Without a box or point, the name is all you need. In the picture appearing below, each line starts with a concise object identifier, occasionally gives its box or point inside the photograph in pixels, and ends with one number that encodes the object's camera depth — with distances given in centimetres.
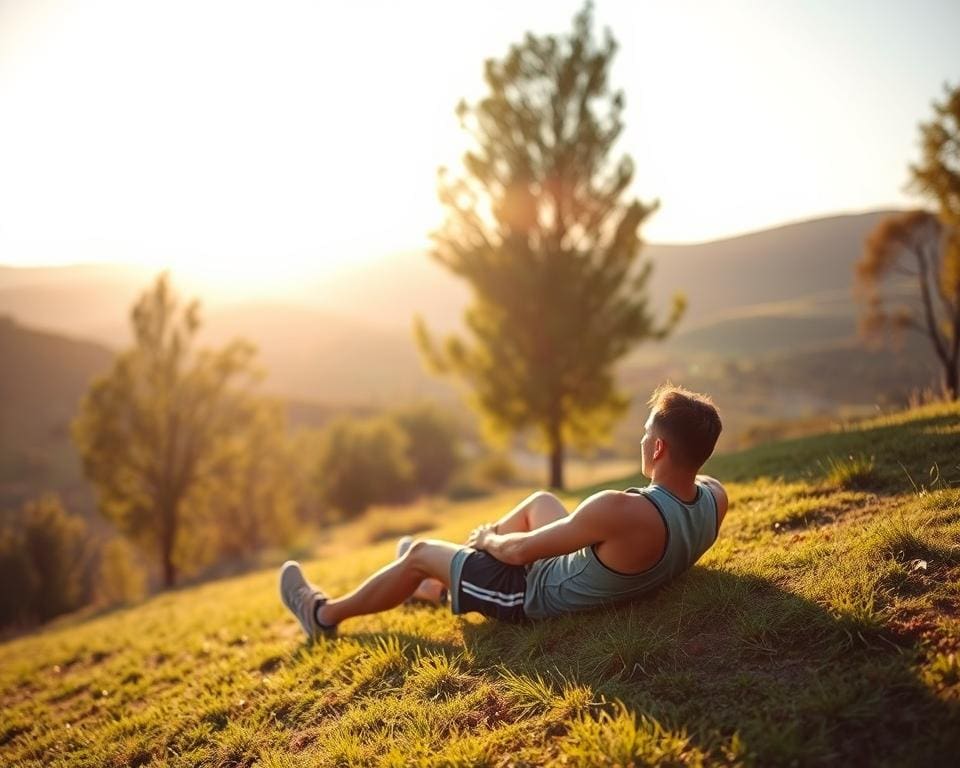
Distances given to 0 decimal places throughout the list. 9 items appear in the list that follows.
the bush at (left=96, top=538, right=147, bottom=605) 3089
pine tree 1509
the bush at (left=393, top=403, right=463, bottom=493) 4594
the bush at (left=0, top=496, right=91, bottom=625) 2736
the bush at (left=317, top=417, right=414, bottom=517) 3734
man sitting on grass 308
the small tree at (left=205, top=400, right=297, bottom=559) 3180
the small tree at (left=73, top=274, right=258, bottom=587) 1764
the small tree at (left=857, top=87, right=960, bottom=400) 1230
